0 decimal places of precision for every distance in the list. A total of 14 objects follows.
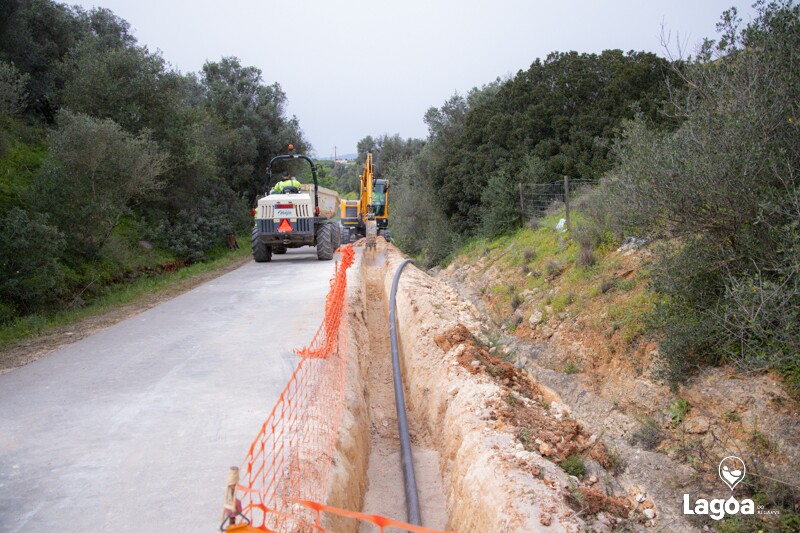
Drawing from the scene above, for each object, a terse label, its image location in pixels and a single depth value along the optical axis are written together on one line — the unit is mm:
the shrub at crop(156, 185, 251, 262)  21594
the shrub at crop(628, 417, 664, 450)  7191
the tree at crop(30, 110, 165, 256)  13719
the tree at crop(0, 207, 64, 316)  11070
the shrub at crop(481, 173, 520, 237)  20875
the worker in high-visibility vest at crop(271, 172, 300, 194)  20859
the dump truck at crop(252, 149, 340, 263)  18922
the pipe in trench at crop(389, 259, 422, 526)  5760
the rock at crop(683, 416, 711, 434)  6910
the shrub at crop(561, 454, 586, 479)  5855
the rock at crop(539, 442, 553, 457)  5980
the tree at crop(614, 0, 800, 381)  6141
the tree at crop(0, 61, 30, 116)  17203
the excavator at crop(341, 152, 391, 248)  25125
